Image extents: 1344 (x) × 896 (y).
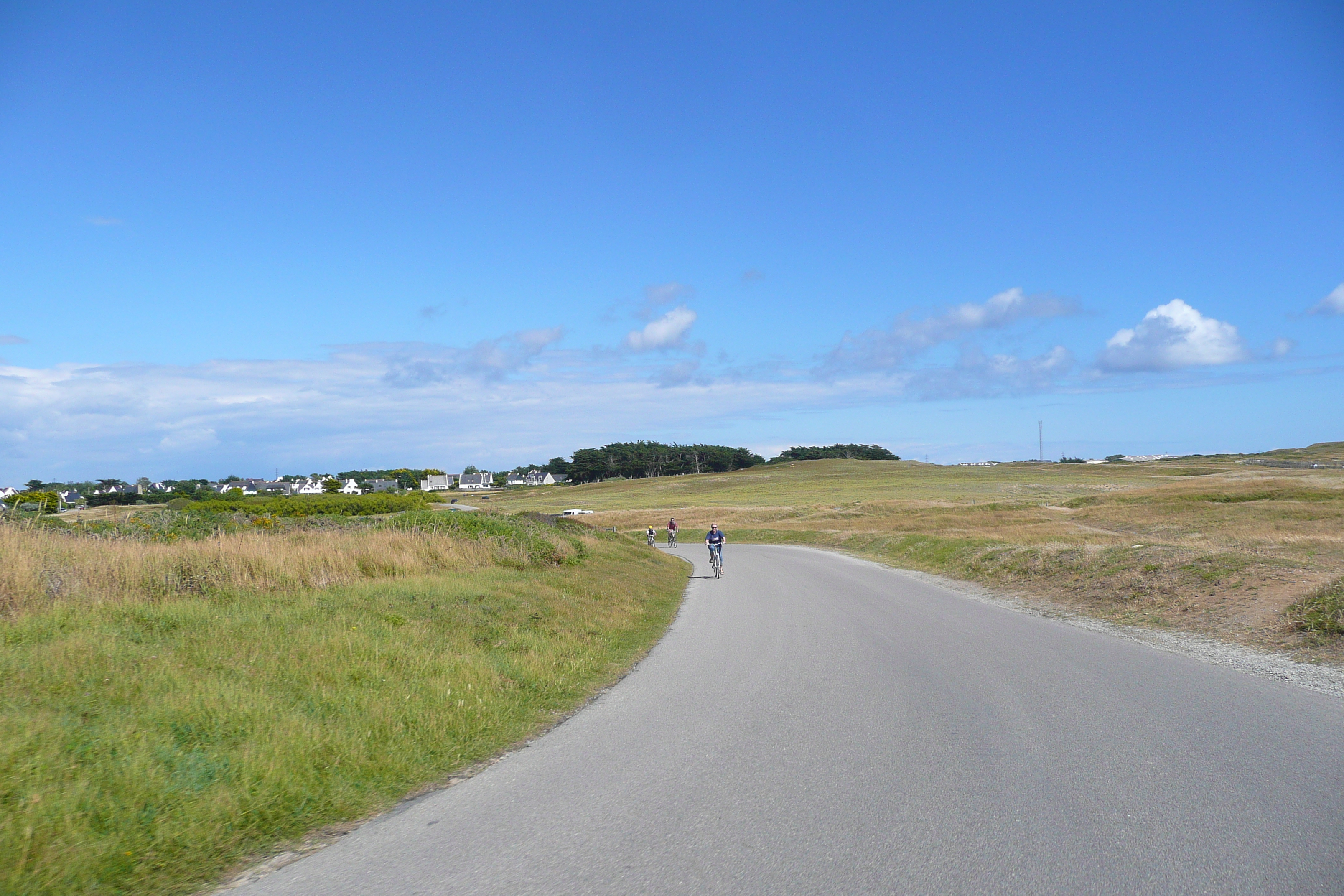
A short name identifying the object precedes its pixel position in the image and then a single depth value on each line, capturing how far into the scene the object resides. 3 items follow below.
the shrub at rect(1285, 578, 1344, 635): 11.65
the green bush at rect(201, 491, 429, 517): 40.09
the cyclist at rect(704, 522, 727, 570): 28.28
